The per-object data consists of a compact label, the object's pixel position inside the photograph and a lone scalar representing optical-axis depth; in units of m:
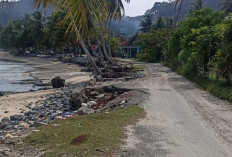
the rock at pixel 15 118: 15.51
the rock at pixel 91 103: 16.02
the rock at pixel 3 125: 13.78
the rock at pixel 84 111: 13.12
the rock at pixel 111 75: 30.36
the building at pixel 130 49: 78.29
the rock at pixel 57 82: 29.08
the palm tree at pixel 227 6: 54.44
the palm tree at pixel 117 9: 44.75
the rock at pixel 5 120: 15.09
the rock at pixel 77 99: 17.16
